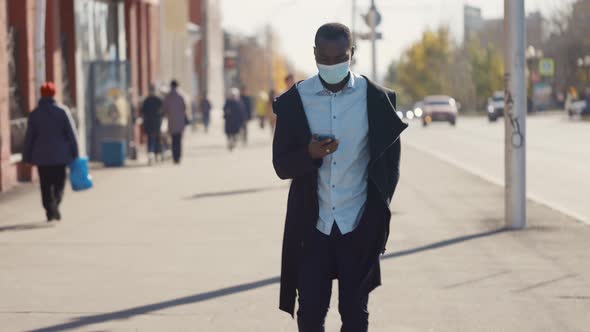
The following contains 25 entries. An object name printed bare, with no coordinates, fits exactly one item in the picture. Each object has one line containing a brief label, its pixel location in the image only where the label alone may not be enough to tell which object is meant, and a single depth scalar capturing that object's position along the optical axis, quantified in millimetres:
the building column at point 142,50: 33594
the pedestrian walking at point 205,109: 52906
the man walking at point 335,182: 5199
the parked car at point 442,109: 62094
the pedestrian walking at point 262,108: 50469
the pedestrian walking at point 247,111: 36381
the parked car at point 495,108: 66806
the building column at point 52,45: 22375
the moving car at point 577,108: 67388
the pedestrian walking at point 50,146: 13492
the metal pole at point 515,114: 12258
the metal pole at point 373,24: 29891
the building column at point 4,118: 18266
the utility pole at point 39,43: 18172
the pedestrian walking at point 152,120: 26141
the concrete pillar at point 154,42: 35625
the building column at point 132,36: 32188
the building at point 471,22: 128125
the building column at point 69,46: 25000
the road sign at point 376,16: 29938
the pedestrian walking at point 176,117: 26062
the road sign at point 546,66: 87625
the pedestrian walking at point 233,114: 31984
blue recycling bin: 25000
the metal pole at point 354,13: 47594
